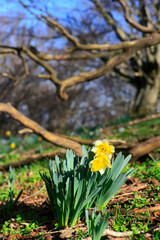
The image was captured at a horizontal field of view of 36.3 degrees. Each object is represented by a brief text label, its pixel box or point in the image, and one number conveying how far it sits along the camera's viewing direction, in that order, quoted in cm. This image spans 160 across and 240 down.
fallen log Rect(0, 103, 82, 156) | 313
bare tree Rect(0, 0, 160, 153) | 384
